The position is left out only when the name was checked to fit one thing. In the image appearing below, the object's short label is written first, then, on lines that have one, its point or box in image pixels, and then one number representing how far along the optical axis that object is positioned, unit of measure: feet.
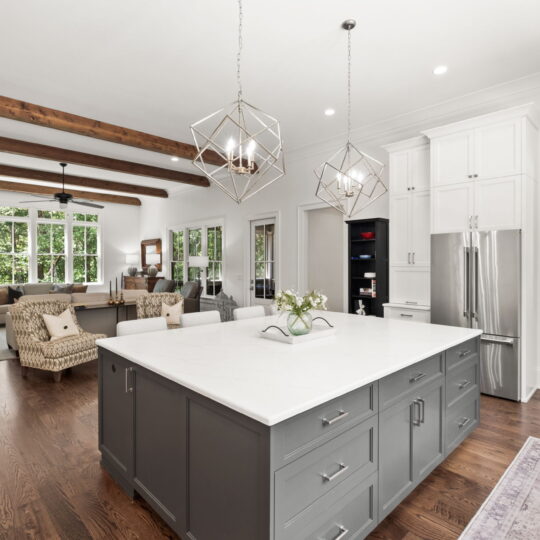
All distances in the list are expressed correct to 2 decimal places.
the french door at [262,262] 21.65
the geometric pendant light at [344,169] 14.02
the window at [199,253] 25.82
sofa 16.92
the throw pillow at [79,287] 28.94
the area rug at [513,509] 5.92
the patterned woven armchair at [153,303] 17.29
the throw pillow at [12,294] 26.20
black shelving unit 15.26
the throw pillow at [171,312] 17.78
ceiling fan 22.81
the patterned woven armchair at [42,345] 13.38
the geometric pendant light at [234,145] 6.52
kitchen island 4.34
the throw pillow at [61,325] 14.15
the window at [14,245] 28.81
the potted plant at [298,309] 7.79
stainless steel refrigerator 11.28
